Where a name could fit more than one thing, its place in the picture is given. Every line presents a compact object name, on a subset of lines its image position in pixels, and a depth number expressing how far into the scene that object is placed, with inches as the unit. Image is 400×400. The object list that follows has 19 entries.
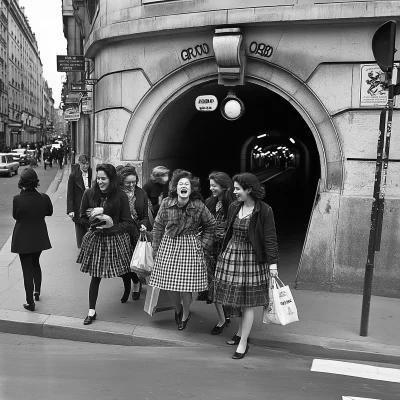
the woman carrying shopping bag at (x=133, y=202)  260.8
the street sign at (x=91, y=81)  400.7
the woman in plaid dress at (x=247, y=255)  202.7
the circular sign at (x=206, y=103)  342.8
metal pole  218.4
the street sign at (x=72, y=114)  624.6
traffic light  214.2
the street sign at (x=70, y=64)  545.9
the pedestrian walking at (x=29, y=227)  250.5
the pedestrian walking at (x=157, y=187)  279.9
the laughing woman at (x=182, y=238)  218.2
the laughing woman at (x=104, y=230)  234.5
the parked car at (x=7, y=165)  1177.4
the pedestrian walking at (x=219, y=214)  230.4
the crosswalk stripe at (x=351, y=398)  169.2
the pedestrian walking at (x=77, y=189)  335.0
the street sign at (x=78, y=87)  509.0
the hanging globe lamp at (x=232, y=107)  324.8
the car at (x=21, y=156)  1614.1
